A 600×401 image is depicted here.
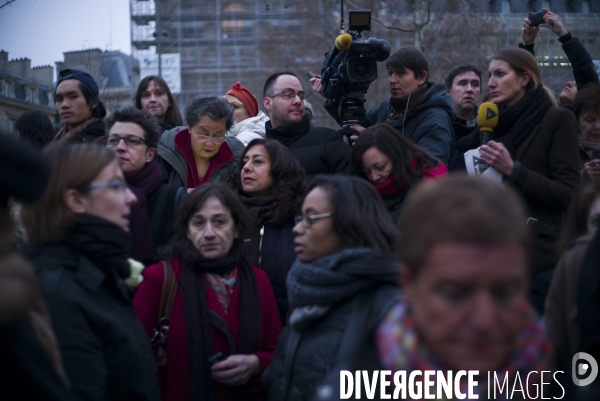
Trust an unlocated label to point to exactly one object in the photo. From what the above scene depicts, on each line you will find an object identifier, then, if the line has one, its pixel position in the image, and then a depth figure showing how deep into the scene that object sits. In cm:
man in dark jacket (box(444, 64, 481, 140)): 688
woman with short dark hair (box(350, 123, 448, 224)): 475
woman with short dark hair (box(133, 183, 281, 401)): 393
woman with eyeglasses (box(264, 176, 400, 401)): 318
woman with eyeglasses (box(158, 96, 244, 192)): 551
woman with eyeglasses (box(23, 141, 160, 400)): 288
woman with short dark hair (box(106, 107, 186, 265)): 475
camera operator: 547
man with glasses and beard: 550
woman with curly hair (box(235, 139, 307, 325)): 460
